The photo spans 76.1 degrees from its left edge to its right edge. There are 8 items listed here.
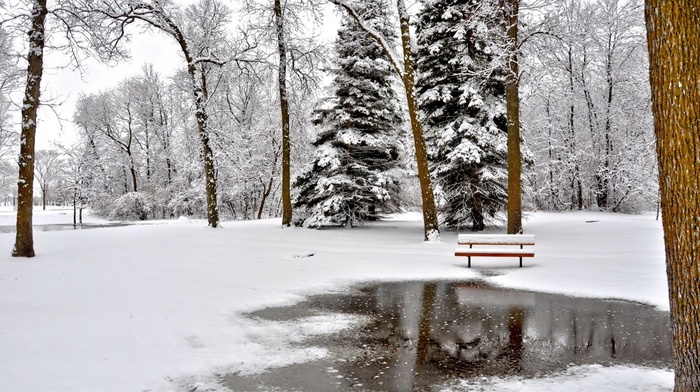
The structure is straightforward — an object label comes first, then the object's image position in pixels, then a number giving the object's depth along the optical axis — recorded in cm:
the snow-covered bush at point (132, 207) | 3988
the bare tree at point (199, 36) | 1634
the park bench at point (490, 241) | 1062
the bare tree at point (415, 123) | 1465
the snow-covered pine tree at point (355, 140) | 1884
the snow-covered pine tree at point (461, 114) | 1655
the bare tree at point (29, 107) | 1045
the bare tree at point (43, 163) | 7386
